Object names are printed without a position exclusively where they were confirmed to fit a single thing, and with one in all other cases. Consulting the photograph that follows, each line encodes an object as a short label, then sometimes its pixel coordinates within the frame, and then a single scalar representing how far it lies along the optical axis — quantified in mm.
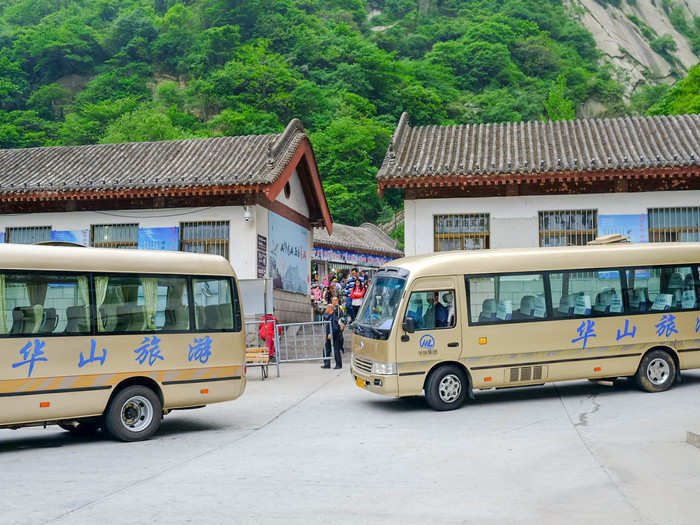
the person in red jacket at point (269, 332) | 18516
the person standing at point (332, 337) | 18344
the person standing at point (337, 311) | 18203
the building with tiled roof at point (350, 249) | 38781
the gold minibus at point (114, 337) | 9289
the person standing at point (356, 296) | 21625
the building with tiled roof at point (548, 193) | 19781
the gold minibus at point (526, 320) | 11914
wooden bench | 16891
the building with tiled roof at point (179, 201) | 21422
